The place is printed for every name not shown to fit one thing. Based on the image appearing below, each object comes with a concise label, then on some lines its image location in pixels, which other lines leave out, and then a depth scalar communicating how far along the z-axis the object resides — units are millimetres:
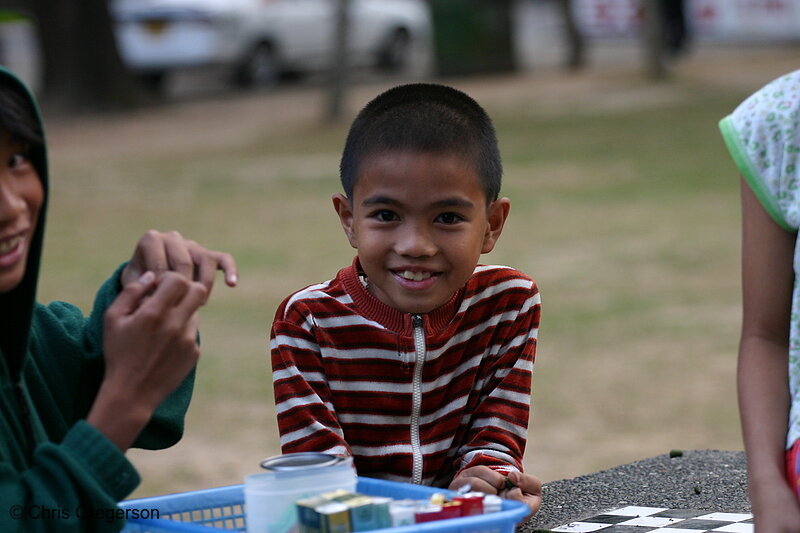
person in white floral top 3692
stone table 5169
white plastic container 3315
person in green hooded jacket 3167
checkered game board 4663
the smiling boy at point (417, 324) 4363
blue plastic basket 3285
